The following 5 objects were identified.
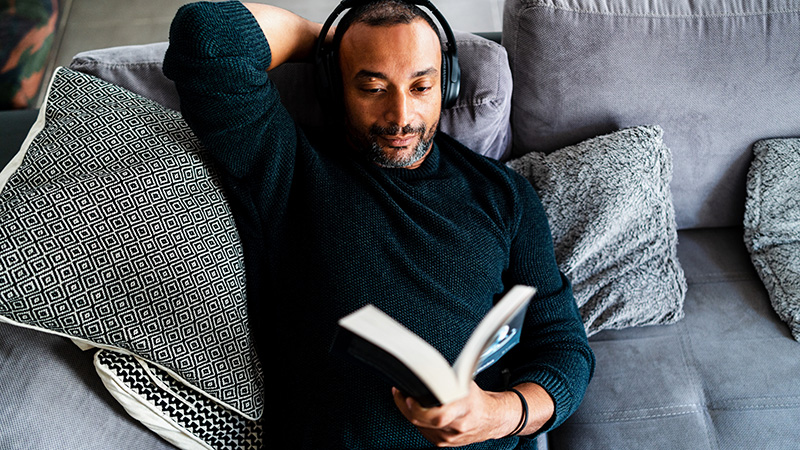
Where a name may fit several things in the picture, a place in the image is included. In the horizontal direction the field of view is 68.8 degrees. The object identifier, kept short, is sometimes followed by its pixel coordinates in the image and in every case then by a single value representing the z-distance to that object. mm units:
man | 1040
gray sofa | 1260
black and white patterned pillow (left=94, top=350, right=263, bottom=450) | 947
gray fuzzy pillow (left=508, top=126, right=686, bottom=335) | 1349
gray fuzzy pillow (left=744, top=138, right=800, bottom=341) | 1406
